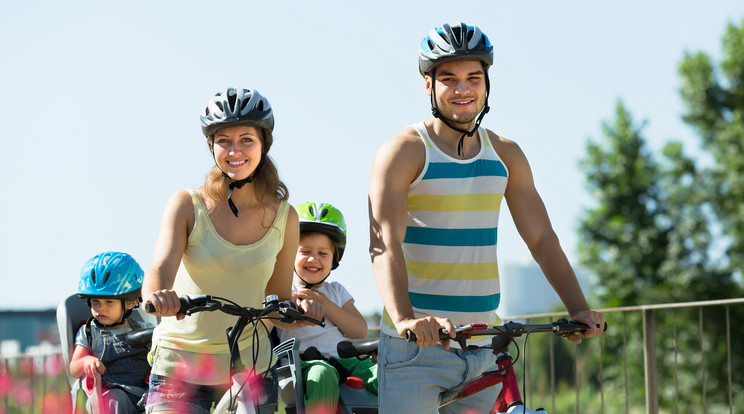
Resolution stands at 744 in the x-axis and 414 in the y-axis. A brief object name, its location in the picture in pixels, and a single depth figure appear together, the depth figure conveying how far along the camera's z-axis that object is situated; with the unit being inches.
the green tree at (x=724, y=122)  1062.4
